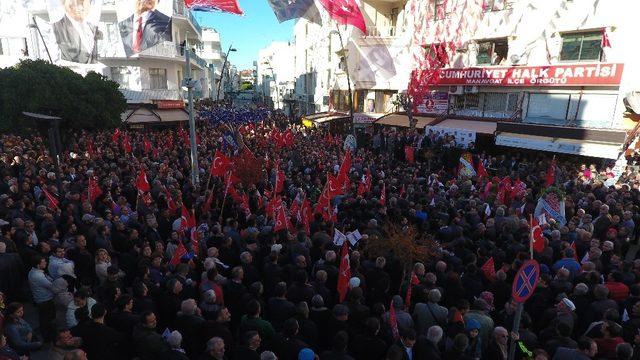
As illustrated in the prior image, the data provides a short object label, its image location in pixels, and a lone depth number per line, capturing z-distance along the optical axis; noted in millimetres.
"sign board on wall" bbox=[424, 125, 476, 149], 20078
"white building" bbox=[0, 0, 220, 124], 28734
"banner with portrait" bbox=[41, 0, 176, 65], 16344
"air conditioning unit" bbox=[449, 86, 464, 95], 24078
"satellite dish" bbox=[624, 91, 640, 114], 16438
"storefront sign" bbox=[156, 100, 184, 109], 29972
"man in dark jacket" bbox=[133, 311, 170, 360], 4516
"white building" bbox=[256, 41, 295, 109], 69562
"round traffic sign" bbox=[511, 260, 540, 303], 4809
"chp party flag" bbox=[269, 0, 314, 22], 15695
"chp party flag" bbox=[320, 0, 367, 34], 17828
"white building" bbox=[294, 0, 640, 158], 17812
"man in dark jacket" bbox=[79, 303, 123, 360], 4617
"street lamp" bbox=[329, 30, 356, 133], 32825
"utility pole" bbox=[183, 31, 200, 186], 13154
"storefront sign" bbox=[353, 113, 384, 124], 29766
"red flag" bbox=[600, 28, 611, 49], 18031
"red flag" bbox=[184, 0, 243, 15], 13724
